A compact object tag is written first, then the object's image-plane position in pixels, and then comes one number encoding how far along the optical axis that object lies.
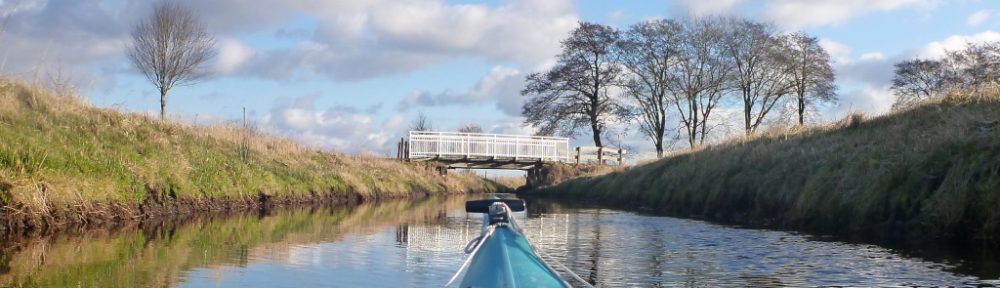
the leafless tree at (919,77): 46.69
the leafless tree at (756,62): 39.84
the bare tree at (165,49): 36.12
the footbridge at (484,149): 40.84
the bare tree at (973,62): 42.34
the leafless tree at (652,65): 40.66
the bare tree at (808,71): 41.47
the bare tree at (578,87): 44.12
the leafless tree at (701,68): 39.94
